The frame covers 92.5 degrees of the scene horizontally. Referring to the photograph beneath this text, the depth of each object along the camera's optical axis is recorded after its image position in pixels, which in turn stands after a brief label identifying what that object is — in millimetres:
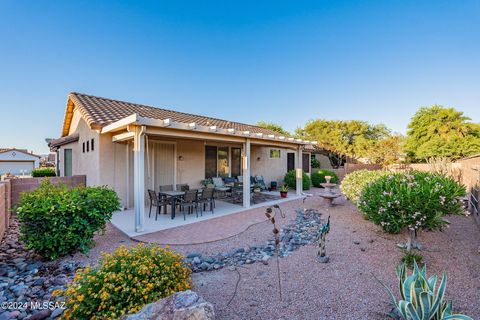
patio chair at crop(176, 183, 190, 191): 9120
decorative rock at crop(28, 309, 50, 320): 2725
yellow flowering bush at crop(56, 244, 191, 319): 2449
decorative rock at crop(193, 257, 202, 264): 4246
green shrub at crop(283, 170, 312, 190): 14487
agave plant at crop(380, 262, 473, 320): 2201
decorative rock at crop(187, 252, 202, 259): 4516
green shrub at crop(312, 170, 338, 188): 16172
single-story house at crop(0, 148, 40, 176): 29828
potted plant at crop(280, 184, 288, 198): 11273
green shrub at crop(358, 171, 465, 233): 3943
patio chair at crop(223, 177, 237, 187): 11859
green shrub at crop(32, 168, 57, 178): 14577
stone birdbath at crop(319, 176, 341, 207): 8676
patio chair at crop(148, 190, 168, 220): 7089
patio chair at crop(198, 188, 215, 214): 7686
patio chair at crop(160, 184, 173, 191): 8523
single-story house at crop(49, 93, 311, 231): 6402
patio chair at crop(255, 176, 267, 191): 13444
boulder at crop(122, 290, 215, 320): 2135
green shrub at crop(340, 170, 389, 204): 6973
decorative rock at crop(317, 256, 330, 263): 4223
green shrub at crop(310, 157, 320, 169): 21281
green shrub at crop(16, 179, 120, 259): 4129
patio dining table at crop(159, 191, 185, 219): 7255
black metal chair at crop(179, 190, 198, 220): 7168
